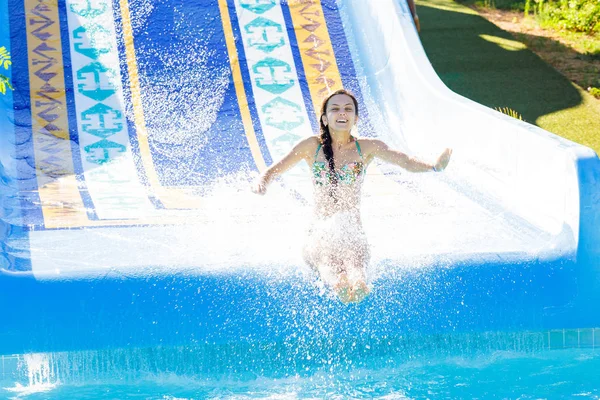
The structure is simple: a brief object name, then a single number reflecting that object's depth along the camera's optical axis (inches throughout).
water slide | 268.2
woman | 277.7
